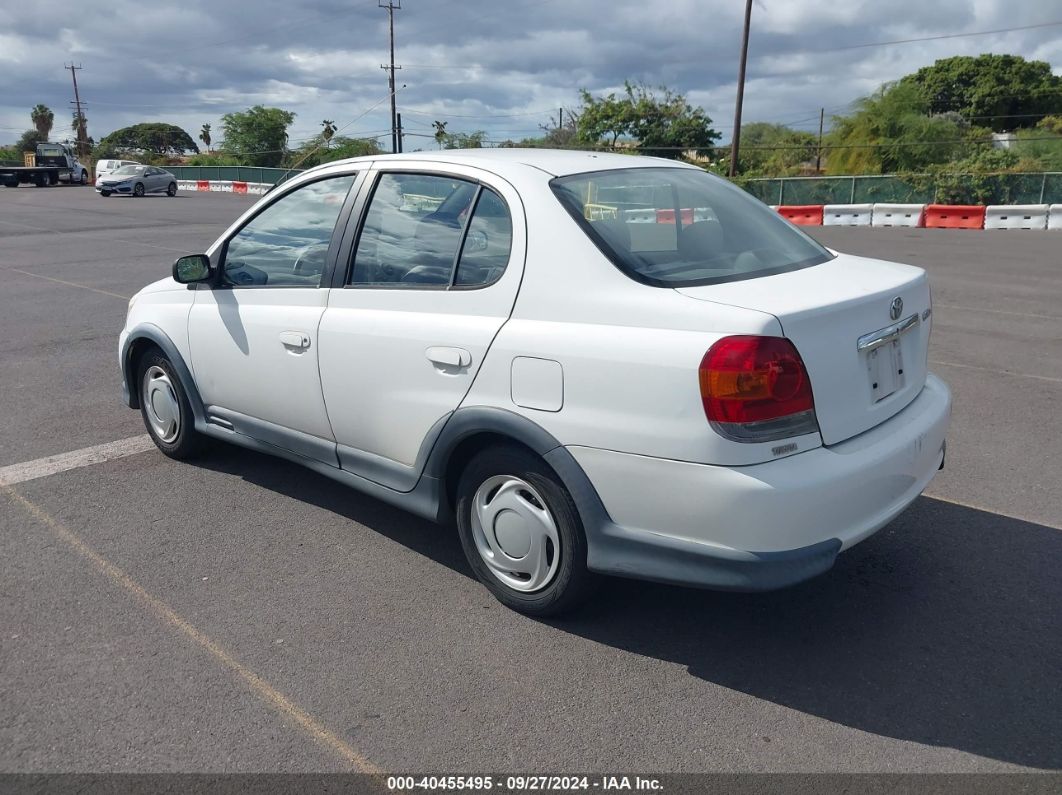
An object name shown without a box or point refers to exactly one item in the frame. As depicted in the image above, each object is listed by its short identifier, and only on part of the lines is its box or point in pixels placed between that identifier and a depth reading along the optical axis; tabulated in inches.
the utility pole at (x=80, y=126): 3754.9
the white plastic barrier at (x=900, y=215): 1013.8
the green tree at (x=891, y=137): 1959.9
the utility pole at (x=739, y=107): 1461.6
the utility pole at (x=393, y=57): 2210.5
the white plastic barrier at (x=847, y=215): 1057.5
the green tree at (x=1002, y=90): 3004.4
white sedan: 113.9
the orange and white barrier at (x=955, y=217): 967.6
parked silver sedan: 1616.6
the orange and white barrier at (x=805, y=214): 1098.7
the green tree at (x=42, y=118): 4896.7
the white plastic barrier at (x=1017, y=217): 934.4
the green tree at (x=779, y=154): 2106.3
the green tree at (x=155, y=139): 4616.1
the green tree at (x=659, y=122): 2434.8
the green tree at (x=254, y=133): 2935.5
